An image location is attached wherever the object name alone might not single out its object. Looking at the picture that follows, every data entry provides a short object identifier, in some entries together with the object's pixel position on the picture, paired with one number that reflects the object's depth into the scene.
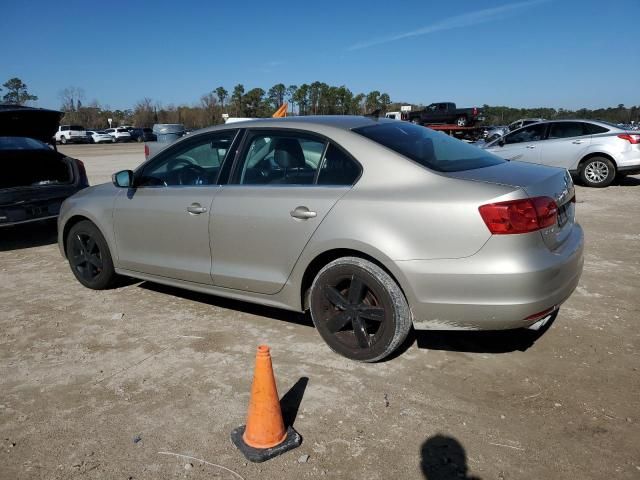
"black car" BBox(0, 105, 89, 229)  6.71
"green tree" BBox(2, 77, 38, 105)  89.73
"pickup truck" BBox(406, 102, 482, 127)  30.56
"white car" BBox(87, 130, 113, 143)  52.22
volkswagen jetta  2.96
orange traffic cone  2.55
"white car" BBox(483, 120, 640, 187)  11.17
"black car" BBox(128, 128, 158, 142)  54.42
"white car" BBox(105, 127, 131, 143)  52.94
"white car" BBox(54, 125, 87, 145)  50.81
